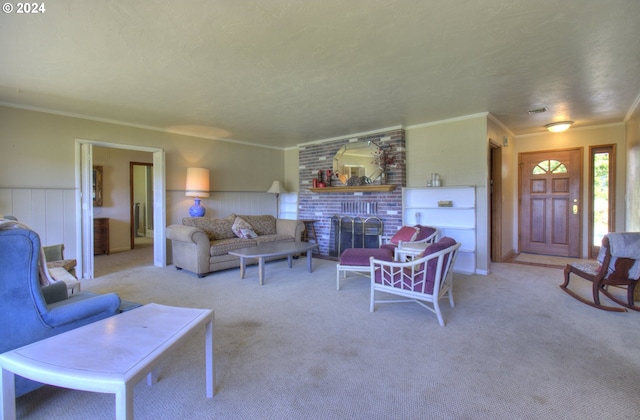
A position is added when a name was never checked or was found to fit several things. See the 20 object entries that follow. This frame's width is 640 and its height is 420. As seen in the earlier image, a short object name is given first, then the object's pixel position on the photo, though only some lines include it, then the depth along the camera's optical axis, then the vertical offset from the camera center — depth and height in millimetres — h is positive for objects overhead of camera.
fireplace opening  5379 -498
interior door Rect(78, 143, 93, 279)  4273 -87
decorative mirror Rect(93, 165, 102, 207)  6355 +437
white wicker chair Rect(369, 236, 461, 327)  2662 -657
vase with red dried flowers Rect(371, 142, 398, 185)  5125 +754
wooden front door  5477 +55
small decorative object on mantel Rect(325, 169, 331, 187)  5957 +546
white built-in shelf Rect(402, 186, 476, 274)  4504 -128
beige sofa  4312 -508
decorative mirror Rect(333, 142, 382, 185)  5336 +801
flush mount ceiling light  4793 +1260
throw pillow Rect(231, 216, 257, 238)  5155 -342
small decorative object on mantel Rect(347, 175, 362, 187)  5508 +448
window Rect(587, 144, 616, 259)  5148 +189
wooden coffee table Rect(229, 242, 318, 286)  3969 -624
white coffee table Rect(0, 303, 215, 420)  1068 -592
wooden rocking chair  2904 -607
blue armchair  1445 -477
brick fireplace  5102 +169
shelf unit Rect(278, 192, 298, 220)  6773 +1
